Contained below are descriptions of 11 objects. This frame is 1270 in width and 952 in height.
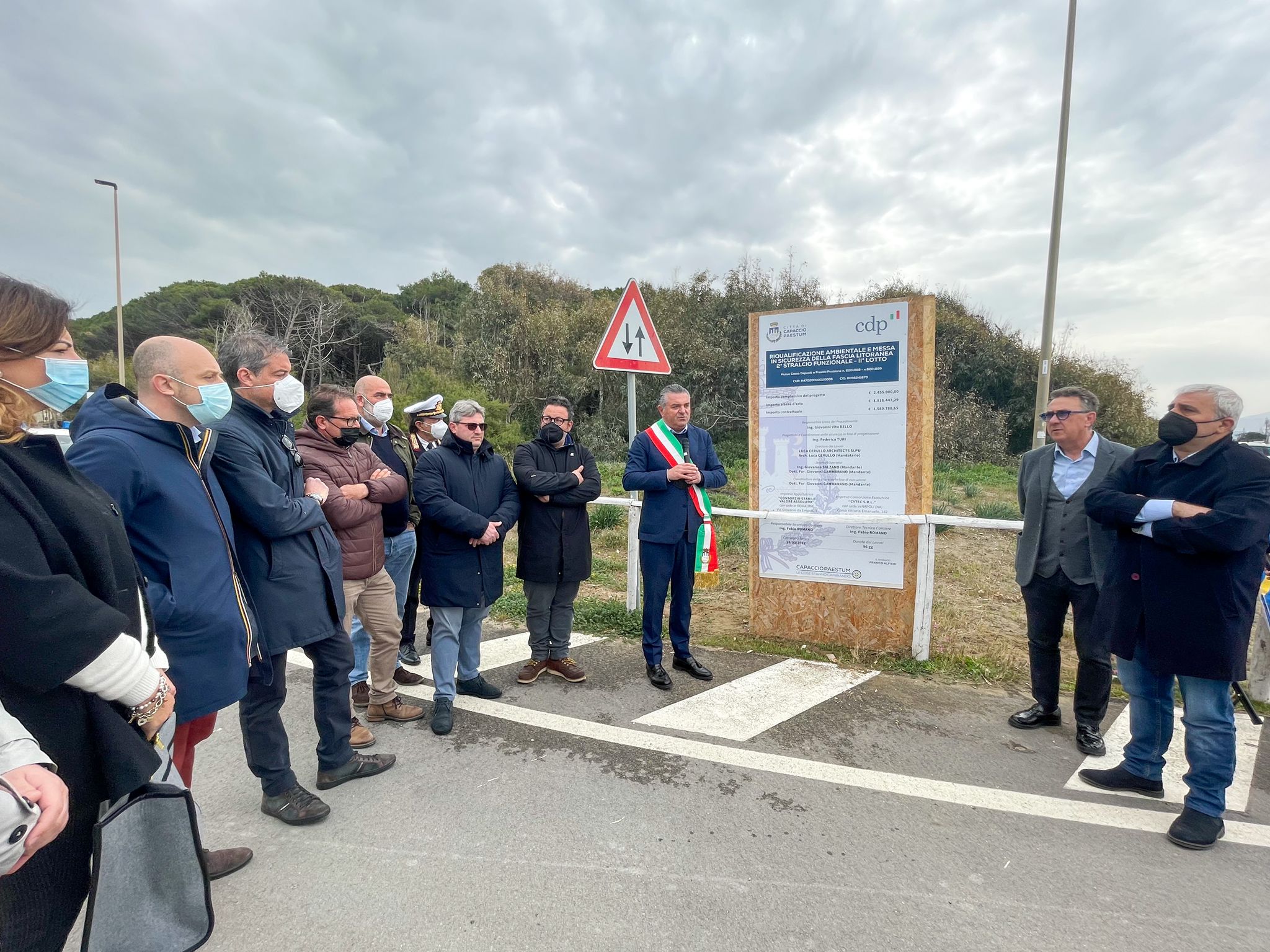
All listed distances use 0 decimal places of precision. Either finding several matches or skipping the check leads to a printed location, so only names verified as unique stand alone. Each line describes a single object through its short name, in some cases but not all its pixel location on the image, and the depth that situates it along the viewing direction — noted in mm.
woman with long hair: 1417
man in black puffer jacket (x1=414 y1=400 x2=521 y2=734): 4008
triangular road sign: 5238
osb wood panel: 4758
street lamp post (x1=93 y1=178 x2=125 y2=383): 27406
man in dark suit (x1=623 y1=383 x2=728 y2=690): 4625
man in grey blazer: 3686
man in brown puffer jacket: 3736
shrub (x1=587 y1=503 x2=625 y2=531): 9859
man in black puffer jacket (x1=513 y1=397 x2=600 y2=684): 4520
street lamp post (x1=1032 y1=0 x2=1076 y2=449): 12977
